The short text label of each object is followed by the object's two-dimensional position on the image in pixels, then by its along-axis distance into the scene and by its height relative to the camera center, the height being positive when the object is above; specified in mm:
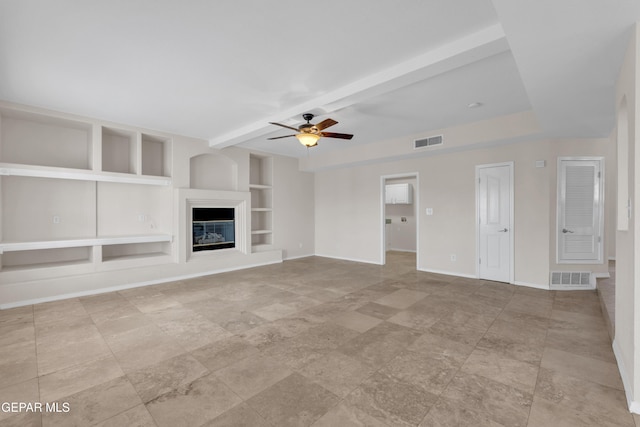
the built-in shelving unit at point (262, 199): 7453 +316
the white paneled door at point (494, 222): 5070 -228
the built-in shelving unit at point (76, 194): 4328 +306
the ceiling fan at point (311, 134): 4016 +1125
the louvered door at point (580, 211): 4691 -20
